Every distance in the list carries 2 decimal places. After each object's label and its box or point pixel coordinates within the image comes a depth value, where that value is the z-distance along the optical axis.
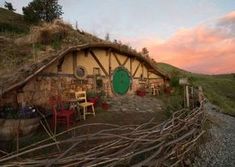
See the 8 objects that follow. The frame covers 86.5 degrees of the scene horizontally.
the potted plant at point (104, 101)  5.50
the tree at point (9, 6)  14.73
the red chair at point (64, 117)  4.21
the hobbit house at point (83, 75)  4.81
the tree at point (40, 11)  11.05
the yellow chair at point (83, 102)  4.75
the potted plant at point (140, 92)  7.11
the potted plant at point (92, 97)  5.36
